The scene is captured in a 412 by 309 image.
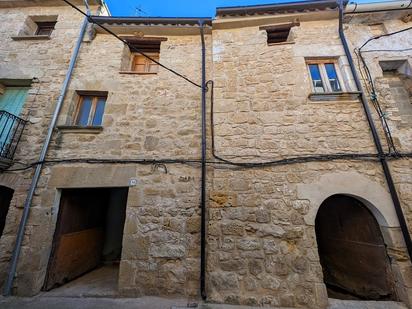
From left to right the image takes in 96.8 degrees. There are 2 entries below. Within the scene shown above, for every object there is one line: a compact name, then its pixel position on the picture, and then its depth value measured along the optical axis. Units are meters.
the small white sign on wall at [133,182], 3.41
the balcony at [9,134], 3.49
